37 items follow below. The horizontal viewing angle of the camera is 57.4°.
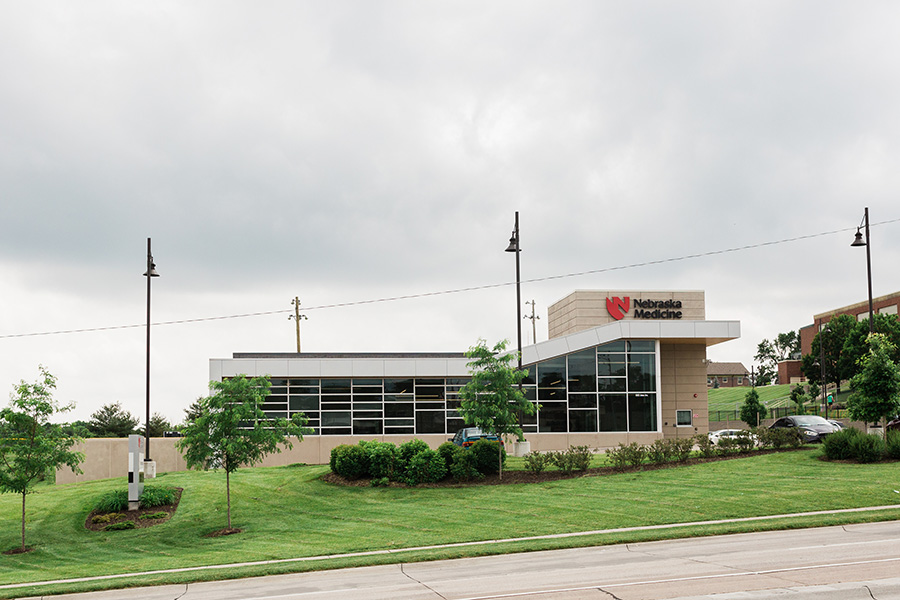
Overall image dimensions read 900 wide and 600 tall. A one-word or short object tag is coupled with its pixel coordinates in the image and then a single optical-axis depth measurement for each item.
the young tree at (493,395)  29.19
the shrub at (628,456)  29.58
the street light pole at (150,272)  31.36
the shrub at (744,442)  31.16
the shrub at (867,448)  27.89
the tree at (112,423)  57.16
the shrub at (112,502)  27.23
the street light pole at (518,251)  34.16
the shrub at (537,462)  29.19
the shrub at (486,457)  29.20
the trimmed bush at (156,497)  27.53
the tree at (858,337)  74.75
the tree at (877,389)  29.94
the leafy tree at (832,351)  81.88
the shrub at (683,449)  30.02
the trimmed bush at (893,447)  28.06
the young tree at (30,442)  24.83
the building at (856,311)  89.50
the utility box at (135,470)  27.22
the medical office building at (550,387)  43.78
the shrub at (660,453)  30.20
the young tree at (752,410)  73.62
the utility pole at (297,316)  70.26
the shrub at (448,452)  29.39
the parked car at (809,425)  34.25
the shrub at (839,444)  28.52
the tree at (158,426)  58.91
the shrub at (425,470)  28.66
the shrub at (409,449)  29.42
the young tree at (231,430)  25.02
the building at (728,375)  163.12
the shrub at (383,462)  29.22
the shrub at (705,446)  30.88
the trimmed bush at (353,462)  29.59
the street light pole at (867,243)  34.16
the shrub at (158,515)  26.29
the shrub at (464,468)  28.80
